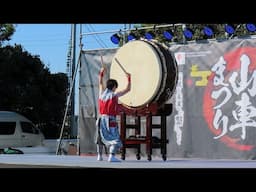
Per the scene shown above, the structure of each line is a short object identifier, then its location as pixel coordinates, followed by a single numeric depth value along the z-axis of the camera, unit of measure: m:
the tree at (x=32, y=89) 27.00
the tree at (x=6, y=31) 25.72
